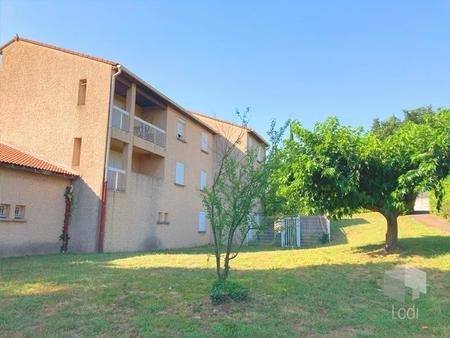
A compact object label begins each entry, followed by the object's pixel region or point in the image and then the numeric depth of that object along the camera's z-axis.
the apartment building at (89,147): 14.69
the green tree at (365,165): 10.62
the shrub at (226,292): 6.29
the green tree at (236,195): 6.48
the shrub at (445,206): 11.31
